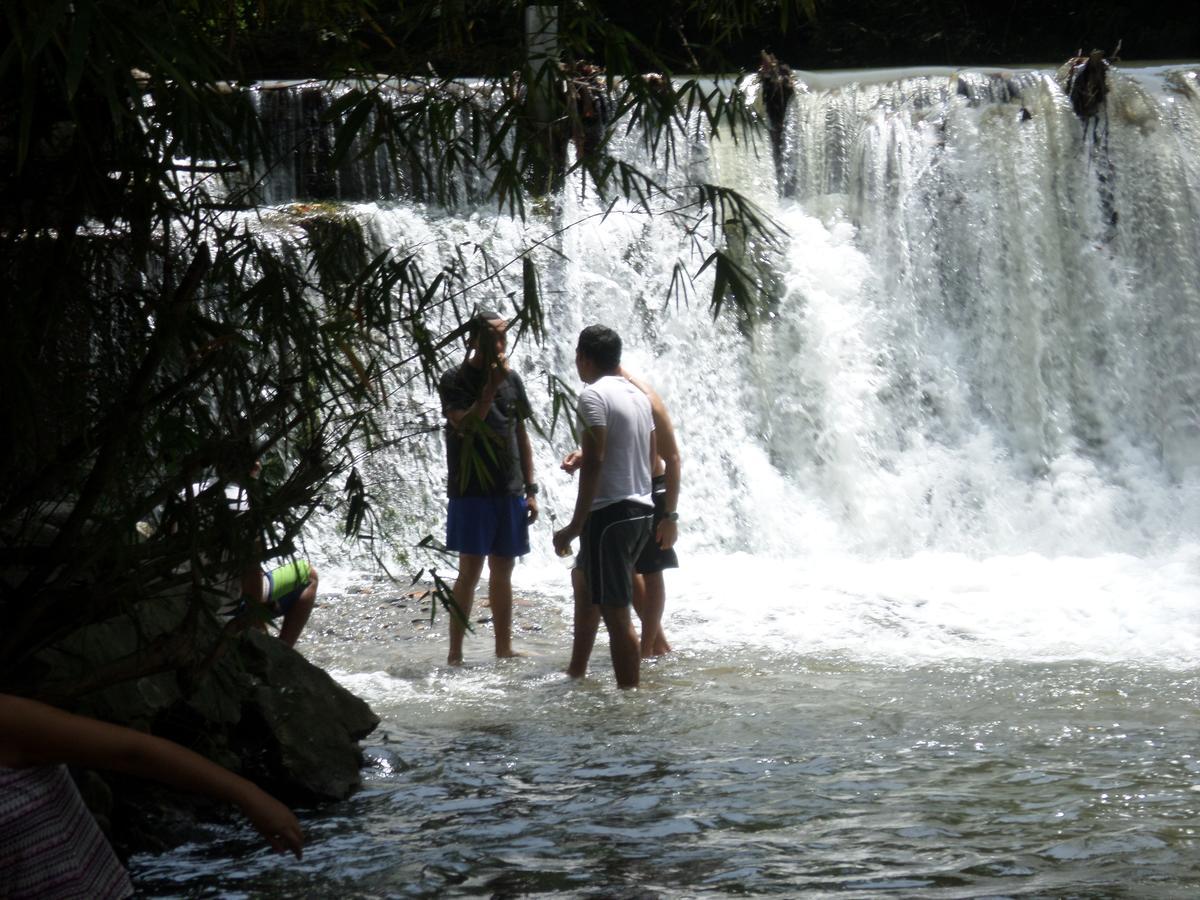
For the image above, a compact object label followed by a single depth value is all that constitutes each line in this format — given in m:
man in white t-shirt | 12.75
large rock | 9.21
